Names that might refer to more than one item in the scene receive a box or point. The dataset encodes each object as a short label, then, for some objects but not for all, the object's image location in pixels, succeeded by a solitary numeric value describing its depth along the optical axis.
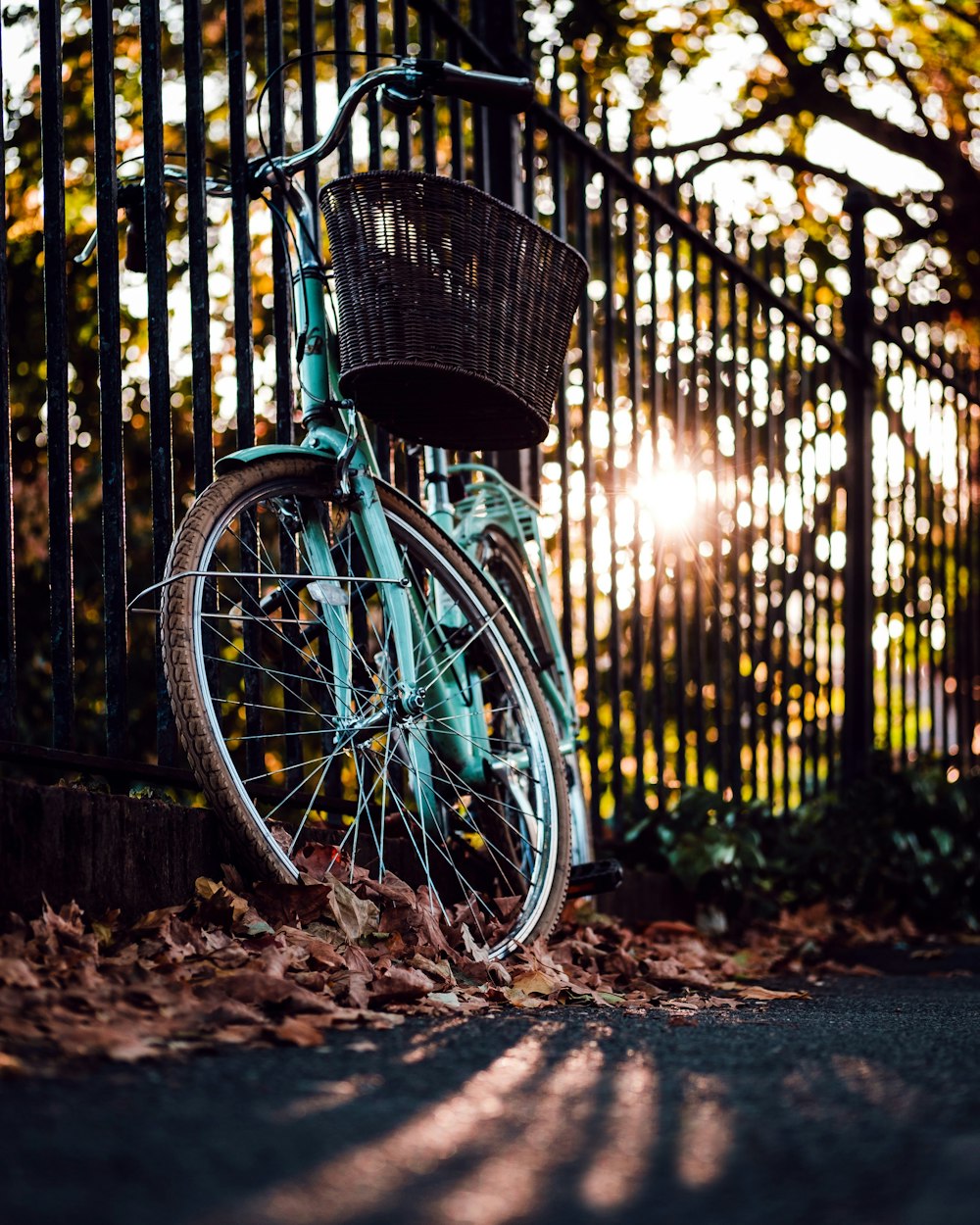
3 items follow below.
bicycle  2.47
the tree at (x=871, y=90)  8.86
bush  4.41
